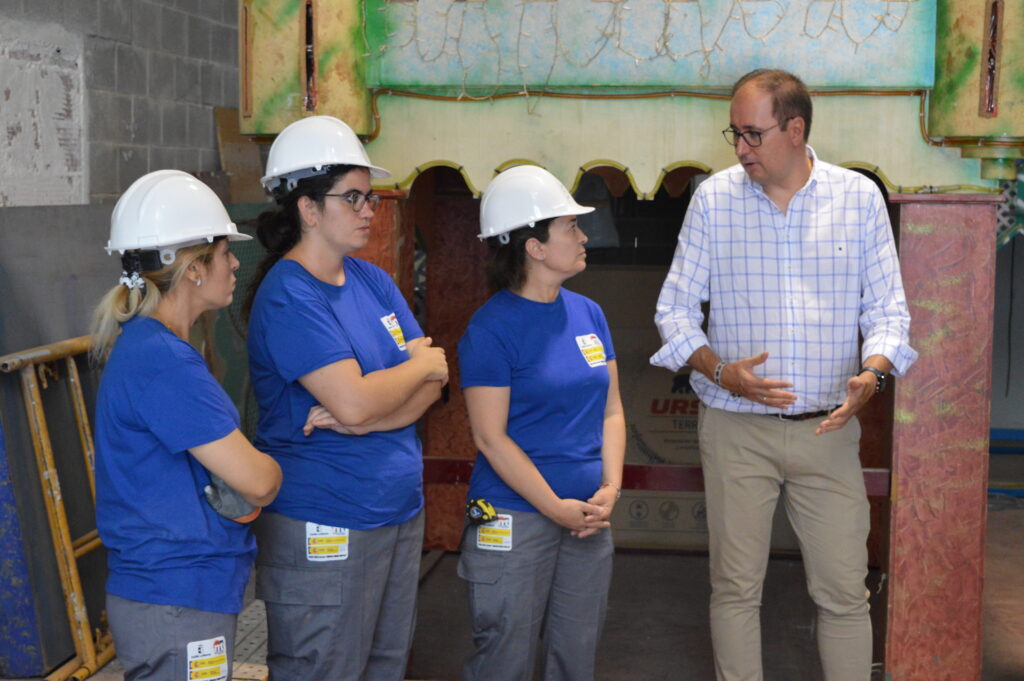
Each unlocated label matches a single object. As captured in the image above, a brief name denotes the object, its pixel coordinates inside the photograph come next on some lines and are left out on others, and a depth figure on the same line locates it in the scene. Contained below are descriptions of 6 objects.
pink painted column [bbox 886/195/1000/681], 3.58
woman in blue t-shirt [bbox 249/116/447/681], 2.66
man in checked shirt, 3.24
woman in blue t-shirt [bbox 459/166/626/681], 2.93
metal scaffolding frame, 3.85
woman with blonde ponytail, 2.31
